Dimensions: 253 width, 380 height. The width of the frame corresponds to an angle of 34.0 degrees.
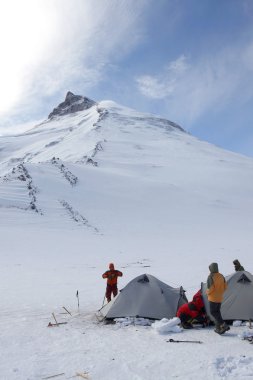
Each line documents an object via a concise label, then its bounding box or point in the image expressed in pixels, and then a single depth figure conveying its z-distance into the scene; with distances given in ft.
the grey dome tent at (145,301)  40.52
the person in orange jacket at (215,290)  35.35
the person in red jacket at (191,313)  37.55
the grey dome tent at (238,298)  37.88
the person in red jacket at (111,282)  47.50
